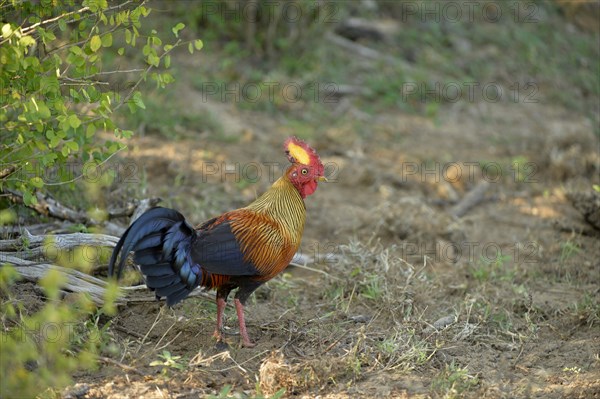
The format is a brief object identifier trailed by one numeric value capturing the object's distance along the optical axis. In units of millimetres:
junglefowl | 8750
